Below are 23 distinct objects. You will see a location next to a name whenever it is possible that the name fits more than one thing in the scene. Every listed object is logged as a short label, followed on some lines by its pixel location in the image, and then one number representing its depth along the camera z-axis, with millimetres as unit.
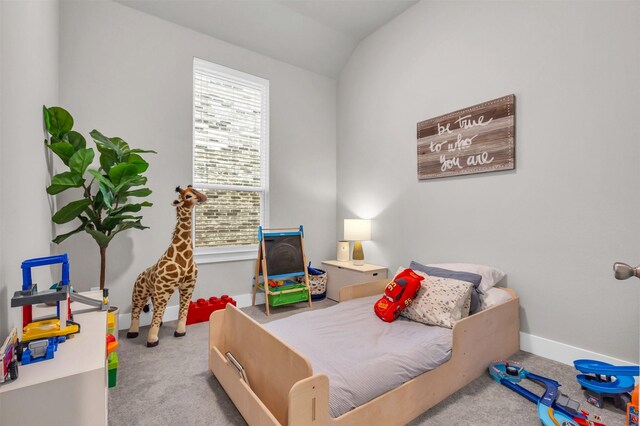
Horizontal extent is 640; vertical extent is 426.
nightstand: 3328
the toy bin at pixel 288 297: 3242
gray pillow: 2137
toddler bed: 1216
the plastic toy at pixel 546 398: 1434
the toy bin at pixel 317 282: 3607
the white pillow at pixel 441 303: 1966
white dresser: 833
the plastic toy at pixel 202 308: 2891
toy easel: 3258
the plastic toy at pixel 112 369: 1734
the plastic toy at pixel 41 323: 979
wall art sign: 2449
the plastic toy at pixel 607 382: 1646
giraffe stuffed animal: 2412
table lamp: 3561
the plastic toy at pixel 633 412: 1199
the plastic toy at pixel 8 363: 834
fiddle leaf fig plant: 2025
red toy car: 2074
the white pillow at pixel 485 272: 2365
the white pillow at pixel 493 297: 2178
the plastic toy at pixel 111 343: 1592
